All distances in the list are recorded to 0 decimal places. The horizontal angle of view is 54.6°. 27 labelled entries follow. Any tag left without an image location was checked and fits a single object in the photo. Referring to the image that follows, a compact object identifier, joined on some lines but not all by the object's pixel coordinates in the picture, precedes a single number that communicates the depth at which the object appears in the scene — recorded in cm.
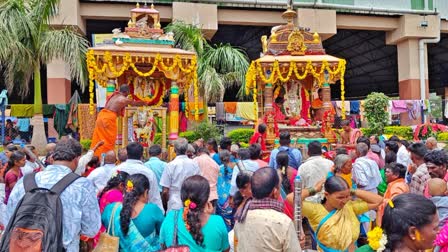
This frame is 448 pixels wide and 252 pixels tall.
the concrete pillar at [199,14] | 1845
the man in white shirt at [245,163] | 525
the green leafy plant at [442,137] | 1707
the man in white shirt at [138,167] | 455
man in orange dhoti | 862
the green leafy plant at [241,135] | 1712
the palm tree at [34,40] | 1195
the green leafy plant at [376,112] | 1684
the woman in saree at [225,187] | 601
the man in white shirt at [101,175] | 482
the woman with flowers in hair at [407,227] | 211
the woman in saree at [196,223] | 295
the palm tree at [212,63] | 1542
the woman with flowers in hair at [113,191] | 392
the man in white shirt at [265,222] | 274
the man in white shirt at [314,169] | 490
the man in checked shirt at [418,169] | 427
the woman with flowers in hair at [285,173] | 498
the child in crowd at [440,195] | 315
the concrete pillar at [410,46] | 2091
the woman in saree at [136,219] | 328
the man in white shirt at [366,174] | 538
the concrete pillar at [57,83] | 1745
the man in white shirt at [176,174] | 528
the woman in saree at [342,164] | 486
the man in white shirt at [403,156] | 684
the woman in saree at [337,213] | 310
